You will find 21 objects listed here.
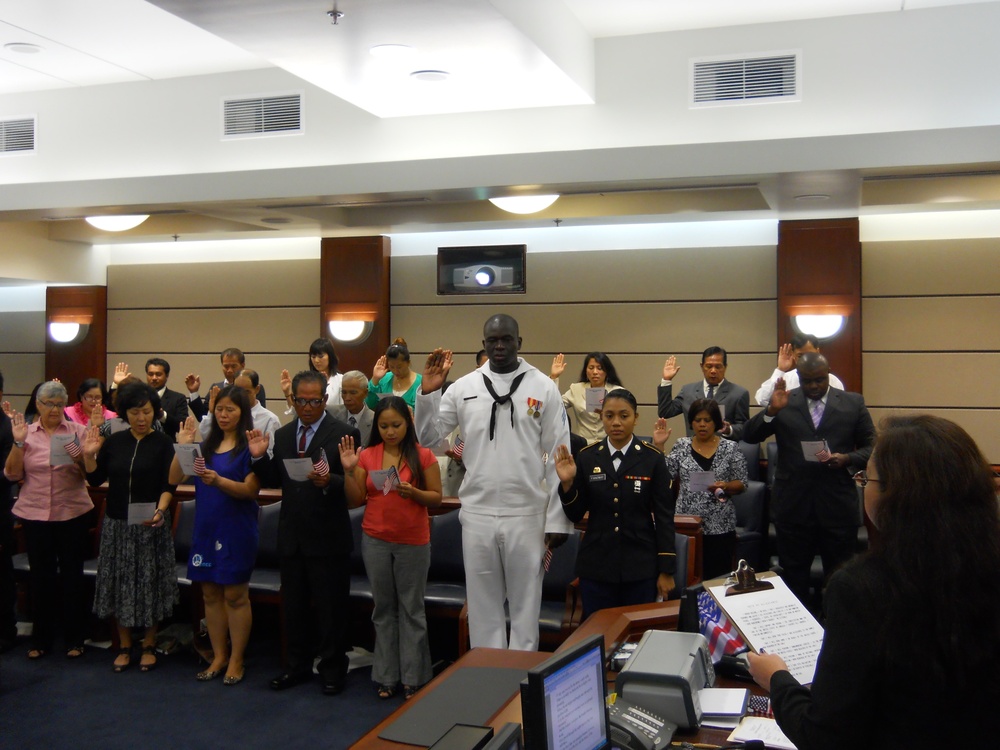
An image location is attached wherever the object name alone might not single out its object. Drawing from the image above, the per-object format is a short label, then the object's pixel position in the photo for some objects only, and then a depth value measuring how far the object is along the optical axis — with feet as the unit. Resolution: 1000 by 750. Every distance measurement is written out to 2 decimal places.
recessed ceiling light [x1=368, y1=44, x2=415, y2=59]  14.79
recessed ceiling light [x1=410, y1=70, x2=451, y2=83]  16.26
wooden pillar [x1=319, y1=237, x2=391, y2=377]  26.89
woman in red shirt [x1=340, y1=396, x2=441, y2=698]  14.08
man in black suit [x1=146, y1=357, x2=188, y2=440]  22.17
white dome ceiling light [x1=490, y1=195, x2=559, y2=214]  21.80
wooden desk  6.63
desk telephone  6.04
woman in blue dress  14.87
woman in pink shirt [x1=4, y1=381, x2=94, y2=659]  16.61
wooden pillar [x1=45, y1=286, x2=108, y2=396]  29.96
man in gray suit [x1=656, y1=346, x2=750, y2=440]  20.38
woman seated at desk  4.63
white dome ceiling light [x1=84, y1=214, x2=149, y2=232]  24.62
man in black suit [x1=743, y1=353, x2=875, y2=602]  15.11
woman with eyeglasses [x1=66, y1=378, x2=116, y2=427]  20.47
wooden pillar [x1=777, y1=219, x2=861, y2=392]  23.00
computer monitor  4.97
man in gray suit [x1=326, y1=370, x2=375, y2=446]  18.82
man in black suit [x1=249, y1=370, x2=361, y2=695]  14.40
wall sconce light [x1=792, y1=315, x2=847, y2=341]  23.11
